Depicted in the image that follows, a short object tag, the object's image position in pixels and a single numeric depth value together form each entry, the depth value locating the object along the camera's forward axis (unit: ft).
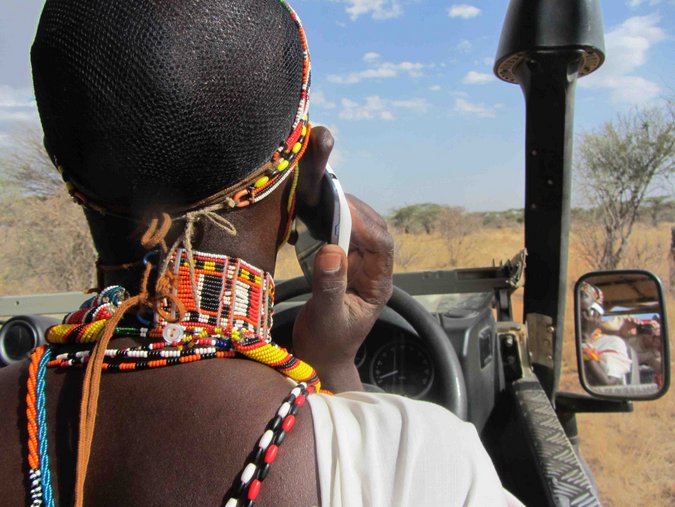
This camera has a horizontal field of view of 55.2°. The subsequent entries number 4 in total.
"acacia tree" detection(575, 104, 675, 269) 59.11
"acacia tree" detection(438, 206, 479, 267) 84.48
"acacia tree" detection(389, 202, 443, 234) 102.47
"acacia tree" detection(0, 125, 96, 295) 50.80
